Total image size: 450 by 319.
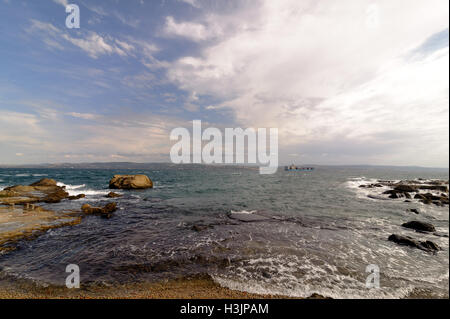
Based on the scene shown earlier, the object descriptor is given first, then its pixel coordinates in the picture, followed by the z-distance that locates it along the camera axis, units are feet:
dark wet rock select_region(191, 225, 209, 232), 44.72
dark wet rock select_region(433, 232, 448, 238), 43.80
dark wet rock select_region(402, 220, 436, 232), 46.77
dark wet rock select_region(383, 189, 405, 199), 96.78
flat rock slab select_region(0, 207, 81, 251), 38.21
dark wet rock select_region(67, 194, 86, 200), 84.16
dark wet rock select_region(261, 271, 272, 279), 26.08
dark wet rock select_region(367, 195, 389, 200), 95.61
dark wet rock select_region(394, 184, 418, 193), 115.96
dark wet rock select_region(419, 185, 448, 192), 122.46
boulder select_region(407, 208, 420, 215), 66.09
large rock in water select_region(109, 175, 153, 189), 124.57
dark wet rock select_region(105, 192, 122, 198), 90.40
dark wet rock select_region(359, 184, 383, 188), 149.41
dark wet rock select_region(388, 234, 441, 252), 36.09
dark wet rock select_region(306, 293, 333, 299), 21.14
